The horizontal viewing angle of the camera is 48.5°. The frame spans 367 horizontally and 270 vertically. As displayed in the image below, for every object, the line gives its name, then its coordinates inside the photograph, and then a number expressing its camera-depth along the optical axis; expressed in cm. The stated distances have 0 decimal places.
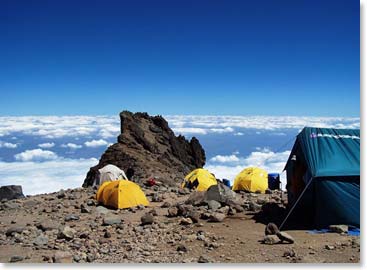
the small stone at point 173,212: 1305
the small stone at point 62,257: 832
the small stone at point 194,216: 1180
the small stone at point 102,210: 1489
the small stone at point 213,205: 1338
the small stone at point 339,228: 1010
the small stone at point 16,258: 852
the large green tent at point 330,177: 1038
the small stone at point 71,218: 1350
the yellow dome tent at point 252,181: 2069
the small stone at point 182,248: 902
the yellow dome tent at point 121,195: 1570
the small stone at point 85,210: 1492
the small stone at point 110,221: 1235
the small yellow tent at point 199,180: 2153
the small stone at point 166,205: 1553
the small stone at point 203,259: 805
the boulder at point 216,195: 1416
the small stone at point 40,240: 1001
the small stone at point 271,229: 1013
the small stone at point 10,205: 1659
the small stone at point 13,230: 1137
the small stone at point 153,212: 1349
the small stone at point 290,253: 827
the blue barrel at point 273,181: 2070
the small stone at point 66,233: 1040
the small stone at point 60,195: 1895
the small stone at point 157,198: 1731
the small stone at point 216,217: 1184
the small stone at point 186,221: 1162
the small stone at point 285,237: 926
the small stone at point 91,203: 1645
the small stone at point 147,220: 1200
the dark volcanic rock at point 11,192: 2161
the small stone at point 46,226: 1181
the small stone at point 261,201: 1496
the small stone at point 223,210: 1304
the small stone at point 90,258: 842
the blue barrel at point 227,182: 2364
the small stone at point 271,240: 929
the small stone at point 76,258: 837
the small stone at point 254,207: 1346
